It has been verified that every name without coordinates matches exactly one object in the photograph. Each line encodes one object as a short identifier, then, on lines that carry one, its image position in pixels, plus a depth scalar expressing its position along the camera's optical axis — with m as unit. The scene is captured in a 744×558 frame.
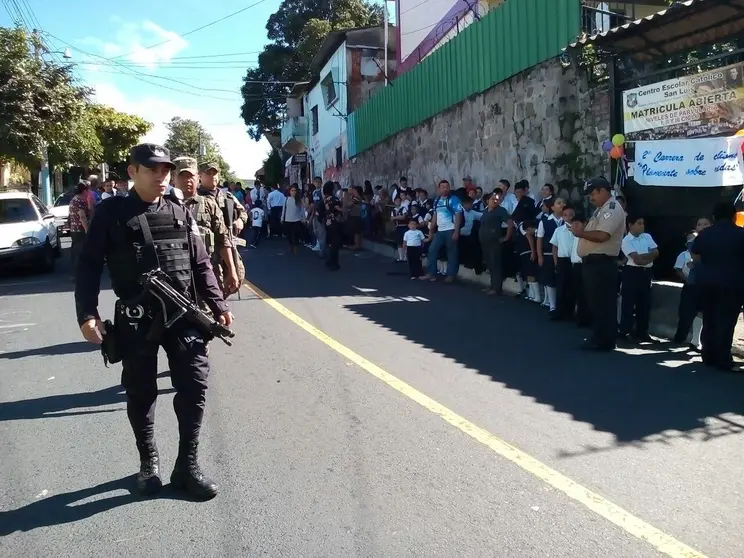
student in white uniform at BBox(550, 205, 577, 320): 9.21
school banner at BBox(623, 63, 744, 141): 8.55
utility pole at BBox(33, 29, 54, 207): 19.72
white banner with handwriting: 8.47
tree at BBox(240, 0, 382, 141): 41.56
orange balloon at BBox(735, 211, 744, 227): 7.47
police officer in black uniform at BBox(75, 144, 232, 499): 4.01
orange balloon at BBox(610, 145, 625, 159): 10.14
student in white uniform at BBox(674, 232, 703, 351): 7.67
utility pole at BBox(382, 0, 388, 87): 26.00
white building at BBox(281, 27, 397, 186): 29.30
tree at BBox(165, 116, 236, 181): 72.75
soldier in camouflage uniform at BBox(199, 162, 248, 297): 6.40
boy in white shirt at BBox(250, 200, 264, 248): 19.64
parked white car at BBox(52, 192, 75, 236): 23.39
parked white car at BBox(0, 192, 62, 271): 13.80
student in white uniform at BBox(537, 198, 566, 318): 9.80
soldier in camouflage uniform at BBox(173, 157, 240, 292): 5.88
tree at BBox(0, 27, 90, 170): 17.97
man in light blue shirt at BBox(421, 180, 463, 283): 12.57
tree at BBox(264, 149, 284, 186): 48.31
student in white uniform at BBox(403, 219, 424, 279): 13.23
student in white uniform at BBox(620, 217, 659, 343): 8.09
